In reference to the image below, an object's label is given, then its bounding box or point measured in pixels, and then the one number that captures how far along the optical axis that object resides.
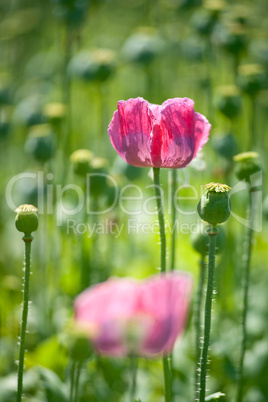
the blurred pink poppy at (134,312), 2.32
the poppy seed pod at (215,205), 2.47
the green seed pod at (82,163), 2.79
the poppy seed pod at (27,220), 2.48
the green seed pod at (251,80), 2.97
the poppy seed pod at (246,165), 2.64
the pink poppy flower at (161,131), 2.49
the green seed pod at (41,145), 2.96
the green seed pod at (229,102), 2.99
